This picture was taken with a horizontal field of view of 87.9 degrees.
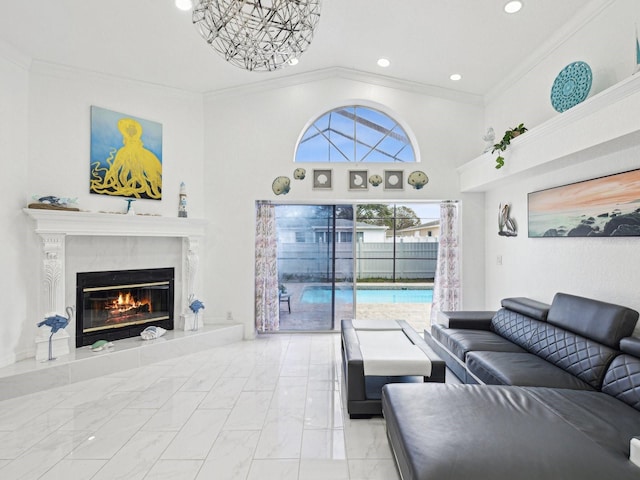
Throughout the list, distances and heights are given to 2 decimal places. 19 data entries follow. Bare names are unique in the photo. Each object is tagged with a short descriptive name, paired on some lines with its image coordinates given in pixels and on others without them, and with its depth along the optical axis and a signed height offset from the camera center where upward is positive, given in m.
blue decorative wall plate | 2.87 +1.43
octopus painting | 3.95 +1.06
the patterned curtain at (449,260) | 4.92 -0.22
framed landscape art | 2.59 +0.34
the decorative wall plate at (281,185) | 4.89 +0.88
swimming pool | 6.44 -1.02
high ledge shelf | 2.24 +0.90
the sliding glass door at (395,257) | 5.55 -0.22
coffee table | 2.66 -1.08
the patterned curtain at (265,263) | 5.01 -0.28
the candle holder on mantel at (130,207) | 4.10 +0.46
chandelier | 1.67 +1.17
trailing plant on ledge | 3.56 +1.14
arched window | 5.07 +1.64
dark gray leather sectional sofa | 1.47 -0.95
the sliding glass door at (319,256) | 5.22 -0.18
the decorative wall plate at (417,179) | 4.91 +0.98
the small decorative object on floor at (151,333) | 4.13 -1.12
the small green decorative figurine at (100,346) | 3.71 -1.15
